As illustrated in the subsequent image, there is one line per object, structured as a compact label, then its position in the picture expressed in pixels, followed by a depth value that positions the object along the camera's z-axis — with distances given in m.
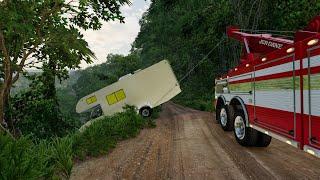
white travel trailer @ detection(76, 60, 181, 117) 11.89
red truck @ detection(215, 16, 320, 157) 3.09
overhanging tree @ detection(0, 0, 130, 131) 4.79
